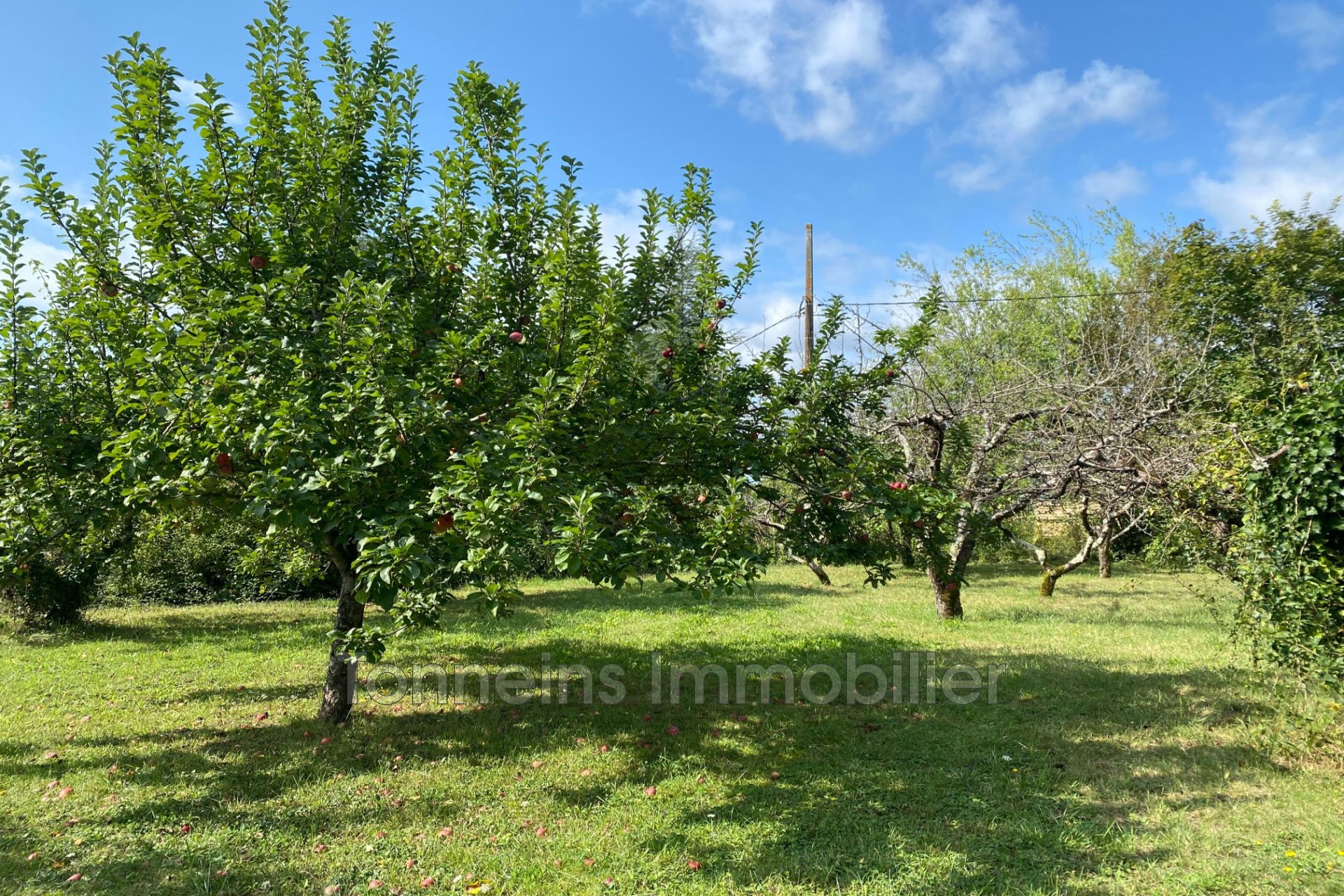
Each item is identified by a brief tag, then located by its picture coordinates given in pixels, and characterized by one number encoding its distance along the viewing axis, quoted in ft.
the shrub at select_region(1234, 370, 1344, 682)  15.47
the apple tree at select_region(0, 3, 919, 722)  11.87
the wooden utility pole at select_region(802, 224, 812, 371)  44.24
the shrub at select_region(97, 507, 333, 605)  43.68
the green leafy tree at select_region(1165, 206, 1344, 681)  15.61
